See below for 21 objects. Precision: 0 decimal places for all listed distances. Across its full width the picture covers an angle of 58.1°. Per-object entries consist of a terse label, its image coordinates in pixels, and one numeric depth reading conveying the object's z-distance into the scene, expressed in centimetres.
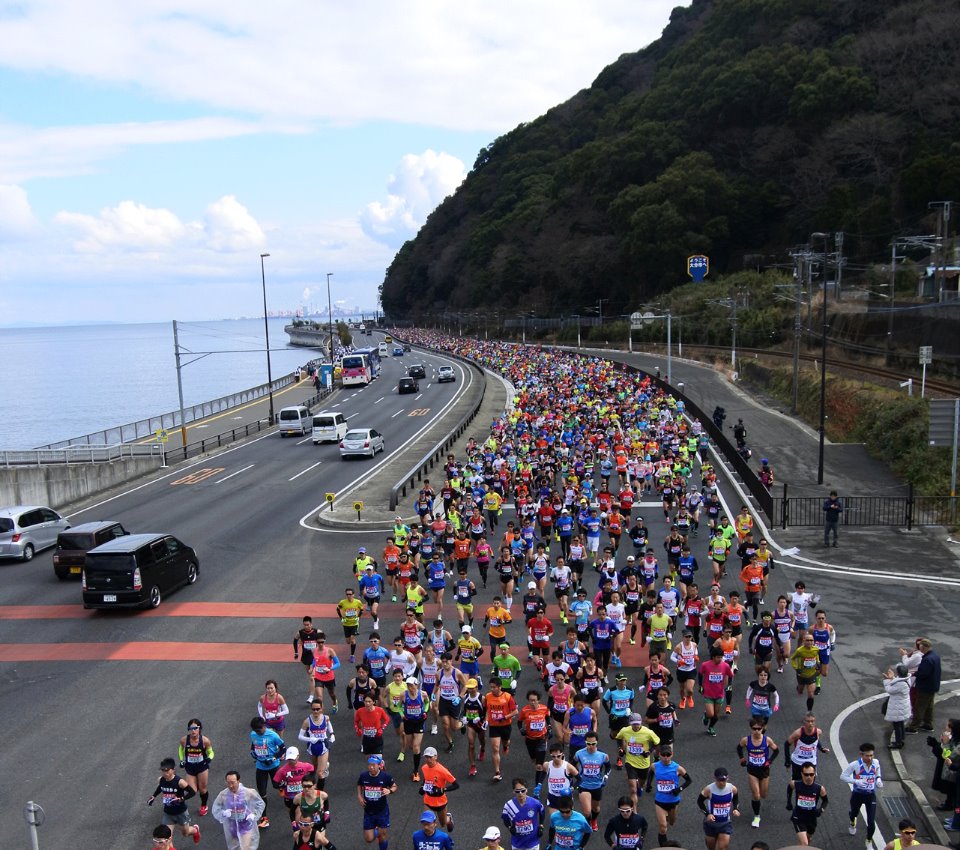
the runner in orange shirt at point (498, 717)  1105
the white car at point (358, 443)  3762
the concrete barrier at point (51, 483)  3397
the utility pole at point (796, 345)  4128
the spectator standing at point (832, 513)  2138
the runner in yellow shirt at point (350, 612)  1495
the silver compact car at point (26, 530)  2255
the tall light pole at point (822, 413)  2755
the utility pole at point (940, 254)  4312
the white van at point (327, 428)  4322
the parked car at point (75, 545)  2061
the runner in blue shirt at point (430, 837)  828
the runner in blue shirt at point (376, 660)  1252
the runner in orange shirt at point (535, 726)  1083
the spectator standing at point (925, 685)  1159
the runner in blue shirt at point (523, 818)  862
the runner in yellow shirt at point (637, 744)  1020
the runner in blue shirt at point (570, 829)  856
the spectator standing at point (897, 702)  1130
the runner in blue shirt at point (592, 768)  974
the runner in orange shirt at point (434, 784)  933
